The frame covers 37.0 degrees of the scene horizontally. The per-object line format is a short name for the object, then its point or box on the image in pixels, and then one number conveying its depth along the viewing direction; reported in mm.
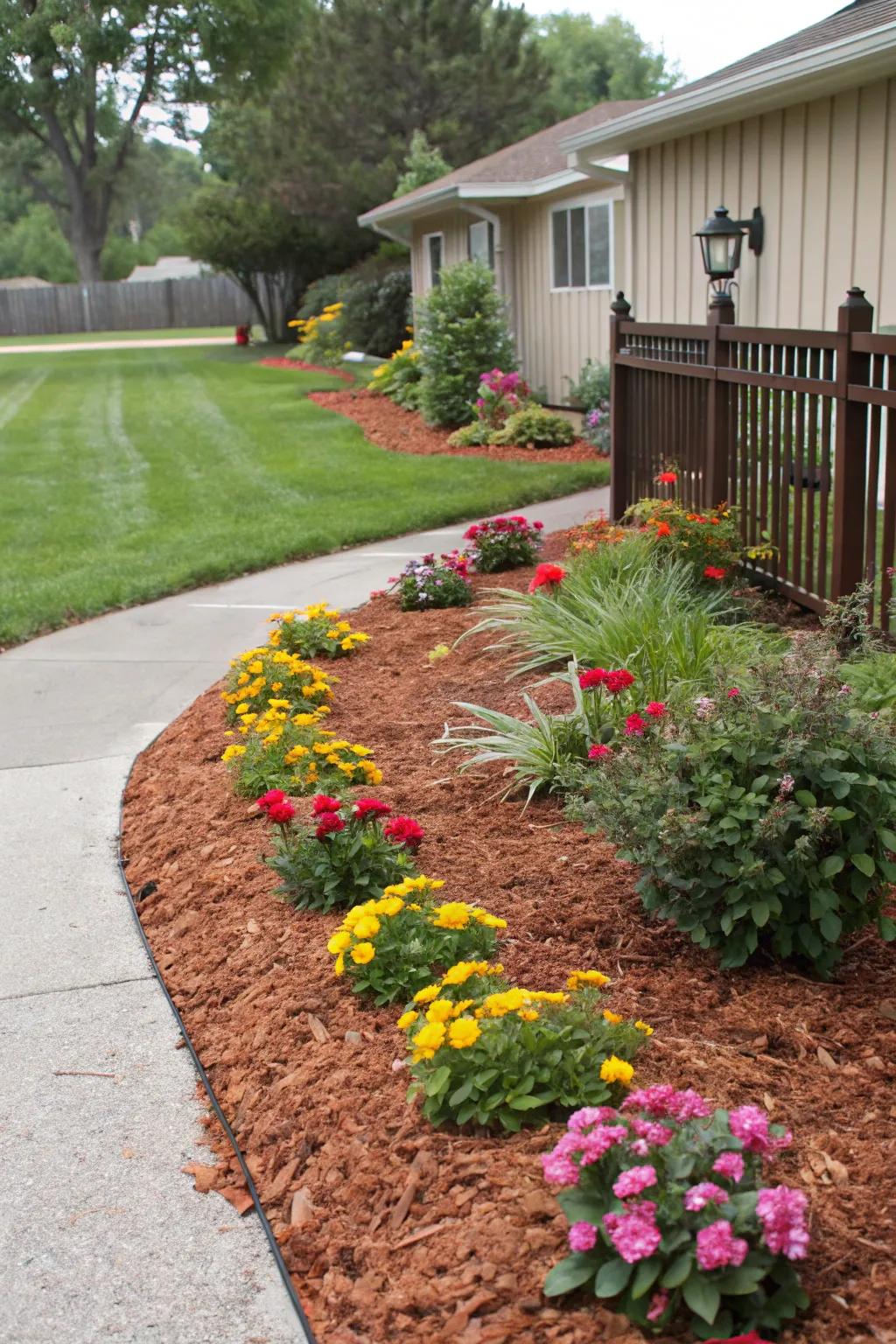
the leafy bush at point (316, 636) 6406
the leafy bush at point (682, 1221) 2094
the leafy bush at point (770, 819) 3135
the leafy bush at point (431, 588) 7238
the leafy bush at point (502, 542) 7961
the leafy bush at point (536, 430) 14508
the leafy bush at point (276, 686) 5441
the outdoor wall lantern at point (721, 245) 9227
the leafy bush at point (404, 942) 3234
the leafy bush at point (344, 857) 3727
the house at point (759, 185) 8062
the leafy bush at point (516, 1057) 2664
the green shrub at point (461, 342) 16266
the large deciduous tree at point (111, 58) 33844
